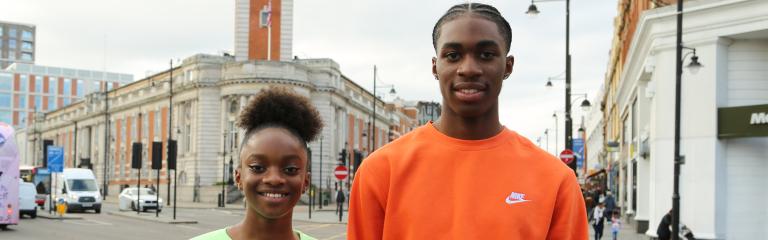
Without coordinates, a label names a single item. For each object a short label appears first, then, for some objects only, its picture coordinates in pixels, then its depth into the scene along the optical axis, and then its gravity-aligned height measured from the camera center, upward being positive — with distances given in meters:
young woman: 3.78 -0.17
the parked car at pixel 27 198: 34.94 -3.20
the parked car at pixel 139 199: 46.17 -4.24
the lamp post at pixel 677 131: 18.42 +0.05
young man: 3.33 -0.17
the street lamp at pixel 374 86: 52.94 +3.04
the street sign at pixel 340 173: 36.08 -1.96
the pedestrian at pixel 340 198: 41.99 -3.59
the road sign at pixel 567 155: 22.97 -0.66
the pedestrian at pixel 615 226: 25.83 -2.89
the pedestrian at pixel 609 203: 36.22 -3.08
